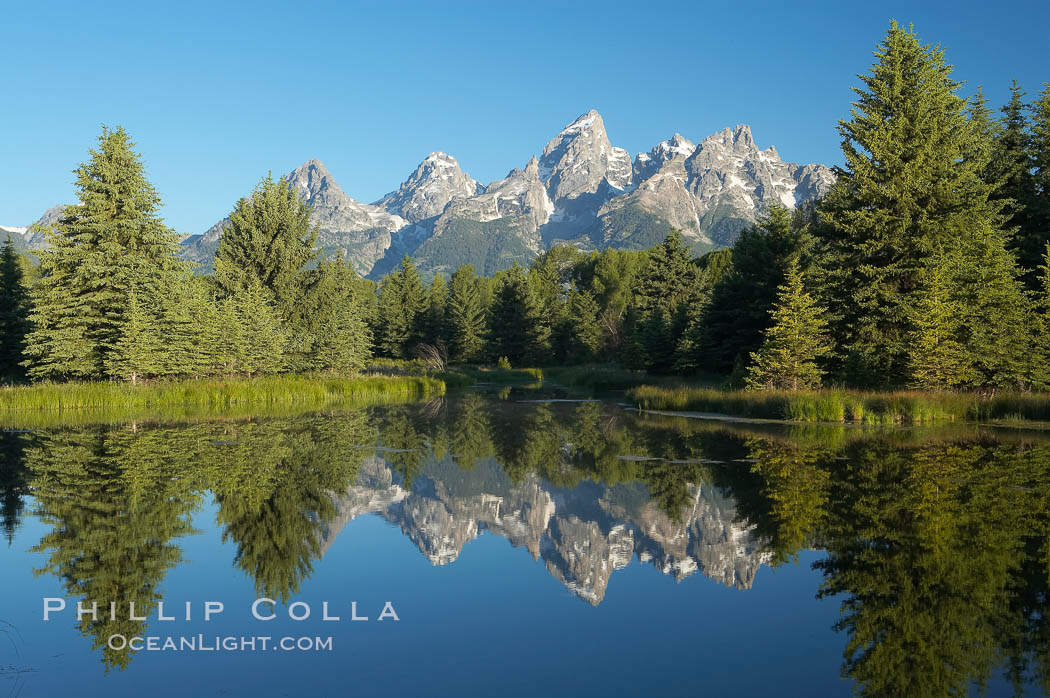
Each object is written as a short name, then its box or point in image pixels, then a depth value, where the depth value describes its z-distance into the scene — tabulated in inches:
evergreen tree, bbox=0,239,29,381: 1460.4
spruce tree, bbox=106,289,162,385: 1187.3
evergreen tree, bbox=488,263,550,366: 2987.2
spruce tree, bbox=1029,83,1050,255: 1395.2
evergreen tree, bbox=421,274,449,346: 3201.3
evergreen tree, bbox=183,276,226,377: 1275.8
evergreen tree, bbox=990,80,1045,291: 1384.1
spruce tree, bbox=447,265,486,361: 3034.9
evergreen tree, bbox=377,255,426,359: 3117.6
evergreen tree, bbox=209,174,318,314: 1804.6
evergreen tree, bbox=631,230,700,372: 2483.5
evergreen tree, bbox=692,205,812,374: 1550.2
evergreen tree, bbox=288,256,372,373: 1692.9
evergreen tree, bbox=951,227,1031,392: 1050.1
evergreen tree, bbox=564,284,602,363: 2952.8
